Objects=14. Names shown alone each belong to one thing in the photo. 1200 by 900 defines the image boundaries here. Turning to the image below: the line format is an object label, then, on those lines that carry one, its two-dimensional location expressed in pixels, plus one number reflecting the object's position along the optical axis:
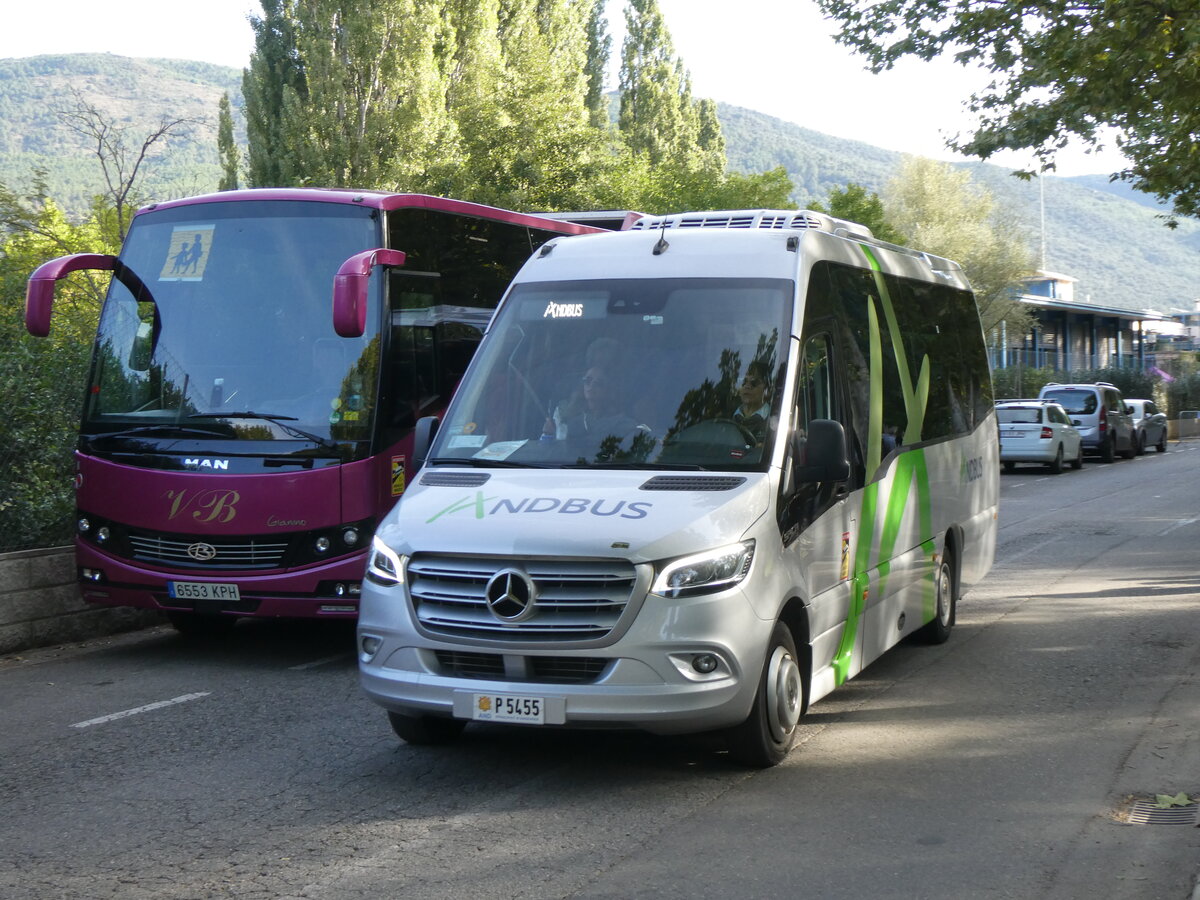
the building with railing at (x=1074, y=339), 66.75
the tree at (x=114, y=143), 20.06
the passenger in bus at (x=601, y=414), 6.82
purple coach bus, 9.16
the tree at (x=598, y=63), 53.38
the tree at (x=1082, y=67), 14.28
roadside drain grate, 5.70
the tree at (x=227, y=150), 41.88
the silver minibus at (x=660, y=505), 5.92
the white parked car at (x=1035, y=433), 29.11
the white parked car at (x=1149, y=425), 37.31
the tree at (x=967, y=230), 65.44
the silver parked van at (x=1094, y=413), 33.31
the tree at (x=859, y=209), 44.72
